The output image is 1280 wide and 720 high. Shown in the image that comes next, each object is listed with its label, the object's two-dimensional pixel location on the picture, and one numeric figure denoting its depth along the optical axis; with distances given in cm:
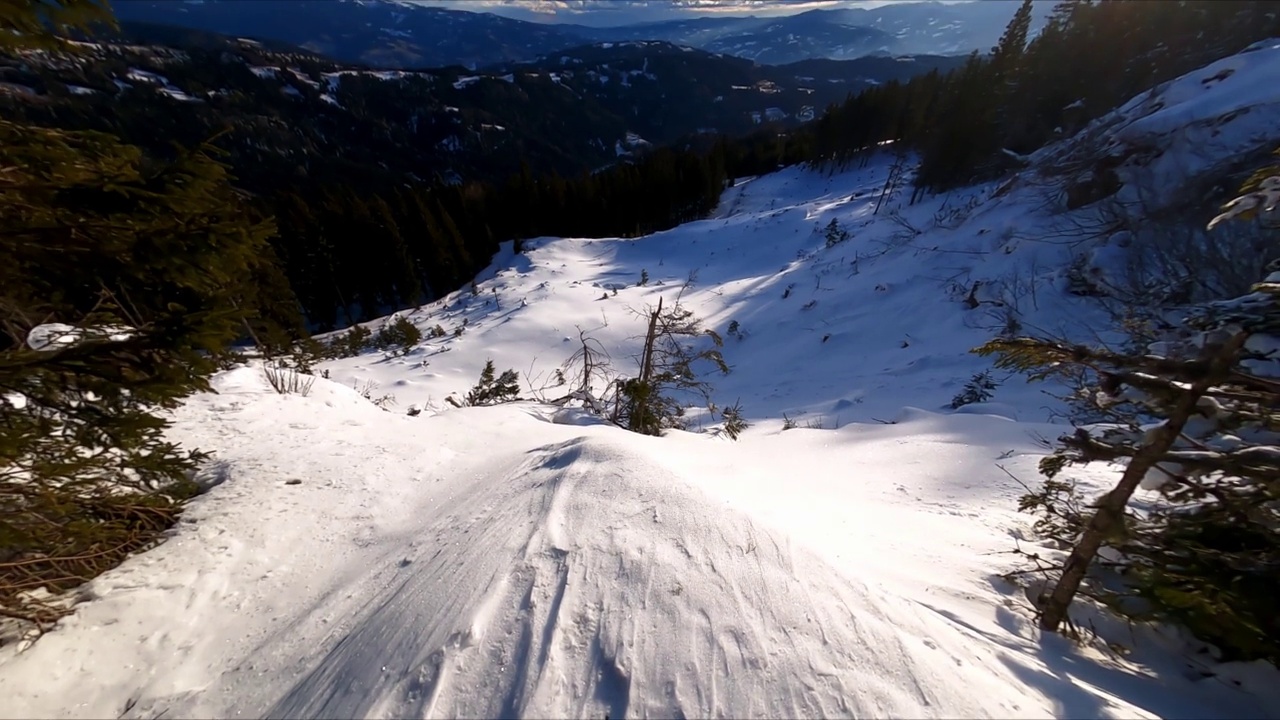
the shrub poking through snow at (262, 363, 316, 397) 646
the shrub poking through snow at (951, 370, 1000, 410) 677
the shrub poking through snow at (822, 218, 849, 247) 1889
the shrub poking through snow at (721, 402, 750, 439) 685
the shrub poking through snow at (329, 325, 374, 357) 1683
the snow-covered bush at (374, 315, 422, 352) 1570
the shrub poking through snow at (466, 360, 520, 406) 909
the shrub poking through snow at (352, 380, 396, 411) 945
